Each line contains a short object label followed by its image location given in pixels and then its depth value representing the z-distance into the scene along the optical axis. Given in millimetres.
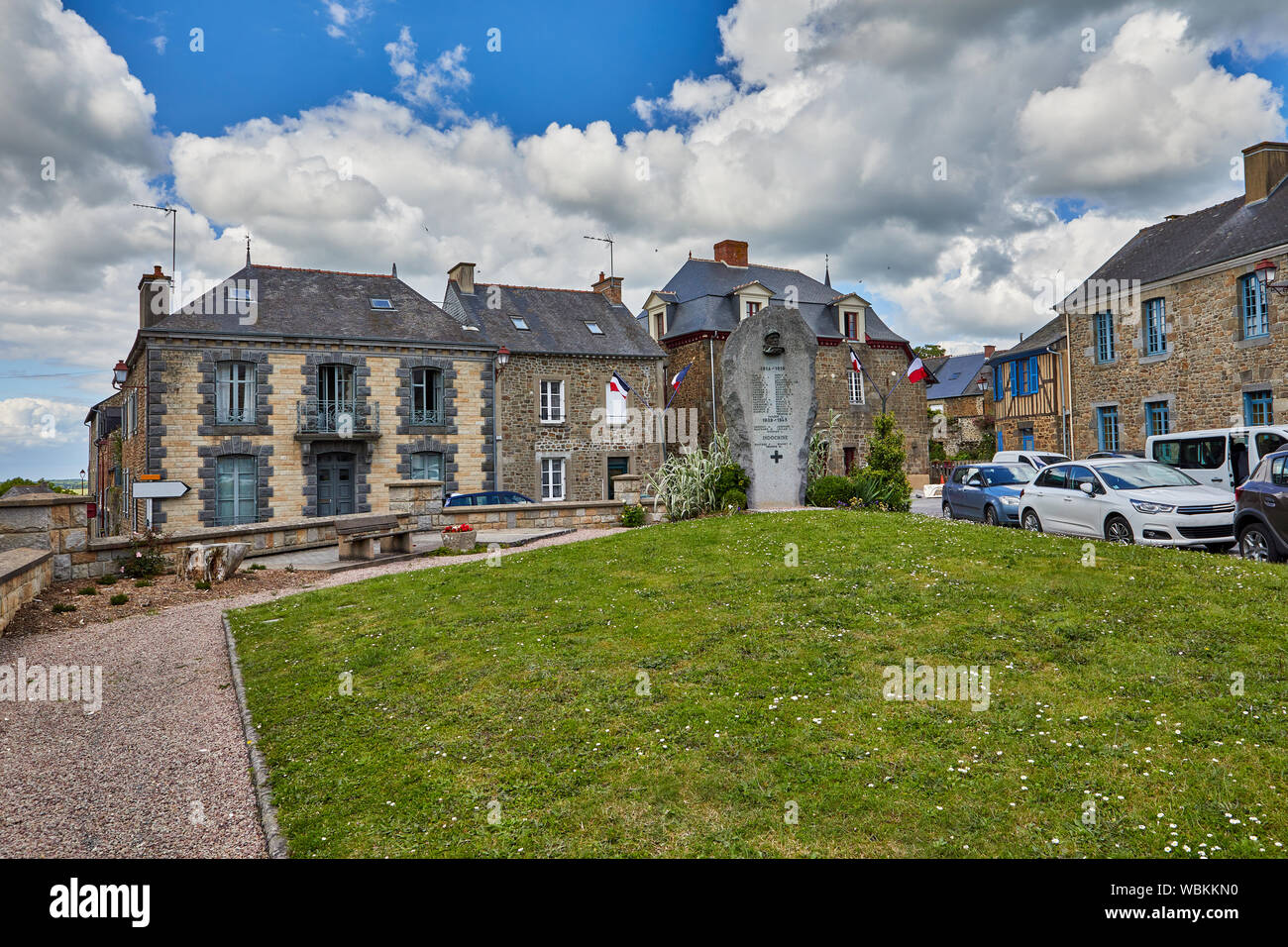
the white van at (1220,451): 14242
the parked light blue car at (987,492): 15852
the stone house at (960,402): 43119
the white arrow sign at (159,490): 22531
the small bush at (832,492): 15539
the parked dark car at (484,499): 21484
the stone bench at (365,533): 14828
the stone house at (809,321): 34094
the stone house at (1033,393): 29719
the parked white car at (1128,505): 11391
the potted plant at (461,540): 16094
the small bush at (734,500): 15372
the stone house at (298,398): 23766
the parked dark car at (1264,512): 9883
